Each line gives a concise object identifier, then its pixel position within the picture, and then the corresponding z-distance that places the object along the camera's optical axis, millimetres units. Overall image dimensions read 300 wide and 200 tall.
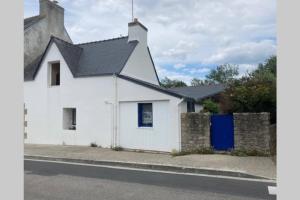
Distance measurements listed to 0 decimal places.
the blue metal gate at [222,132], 11359
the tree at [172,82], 46938
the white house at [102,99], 12531
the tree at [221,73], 55975
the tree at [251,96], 11555
